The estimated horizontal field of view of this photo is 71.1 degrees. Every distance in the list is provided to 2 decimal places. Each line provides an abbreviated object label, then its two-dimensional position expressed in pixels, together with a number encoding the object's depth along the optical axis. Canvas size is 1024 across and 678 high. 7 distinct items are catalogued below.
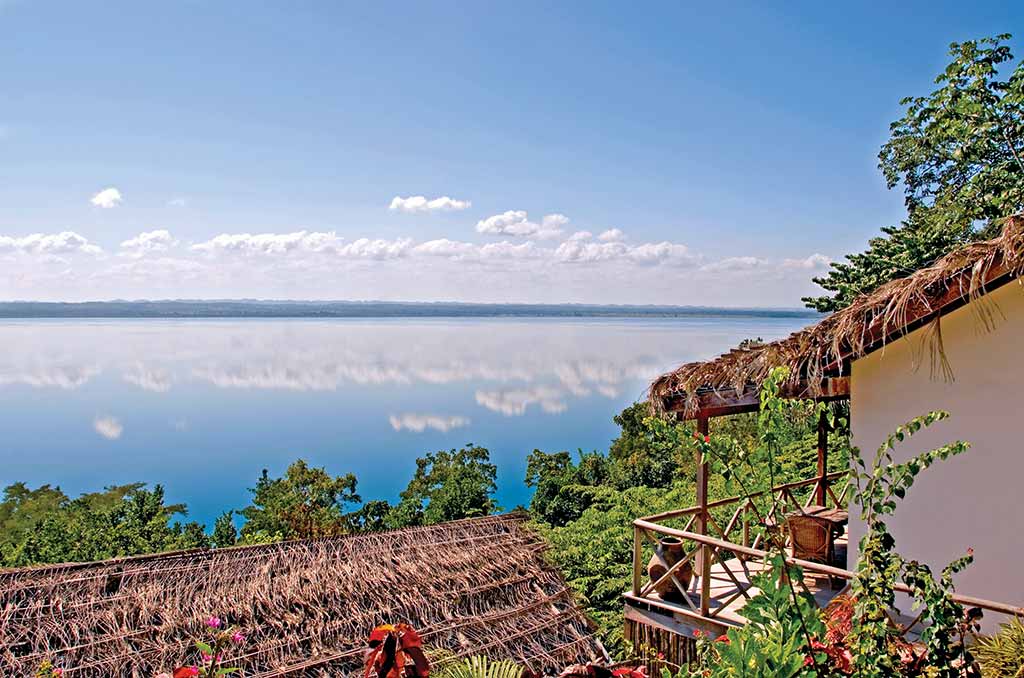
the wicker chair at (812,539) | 5.54
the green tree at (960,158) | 10.57
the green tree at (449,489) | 13.27
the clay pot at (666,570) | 5.26
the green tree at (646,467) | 14.41
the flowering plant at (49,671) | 3.80
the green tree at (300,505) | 13.16
